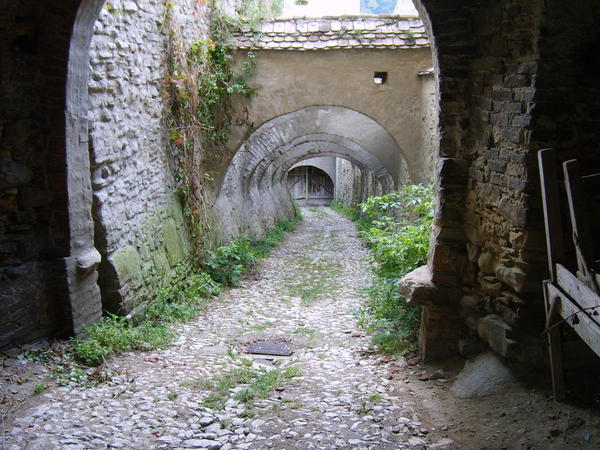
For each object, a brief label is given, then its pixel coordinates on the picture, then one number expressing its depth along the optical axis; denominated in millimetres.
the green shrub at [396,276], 4879
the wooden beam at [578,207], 2688
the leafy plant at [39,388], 3717
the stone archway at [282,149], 10688
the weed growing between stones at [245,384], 3936
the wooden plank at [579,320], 2500
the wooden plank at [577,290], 2535
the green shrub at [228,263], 7816
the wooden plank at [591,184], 3103
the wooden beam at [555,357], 3076
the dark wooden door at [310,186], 29828
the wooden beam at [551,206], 2934
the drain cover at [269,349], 5141
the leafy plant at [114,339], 4371
